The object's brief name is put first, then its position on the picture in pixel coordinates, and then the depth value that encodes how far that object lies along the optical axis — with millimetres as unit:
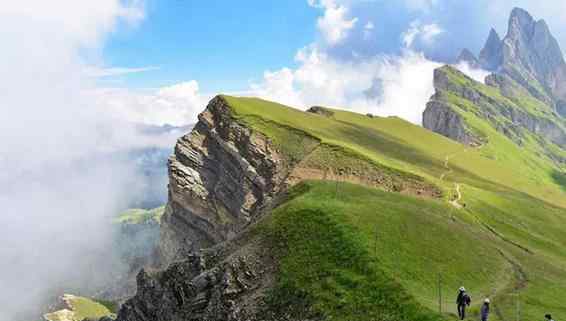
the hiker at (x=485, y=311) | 46250
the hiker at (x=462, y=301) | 46938
